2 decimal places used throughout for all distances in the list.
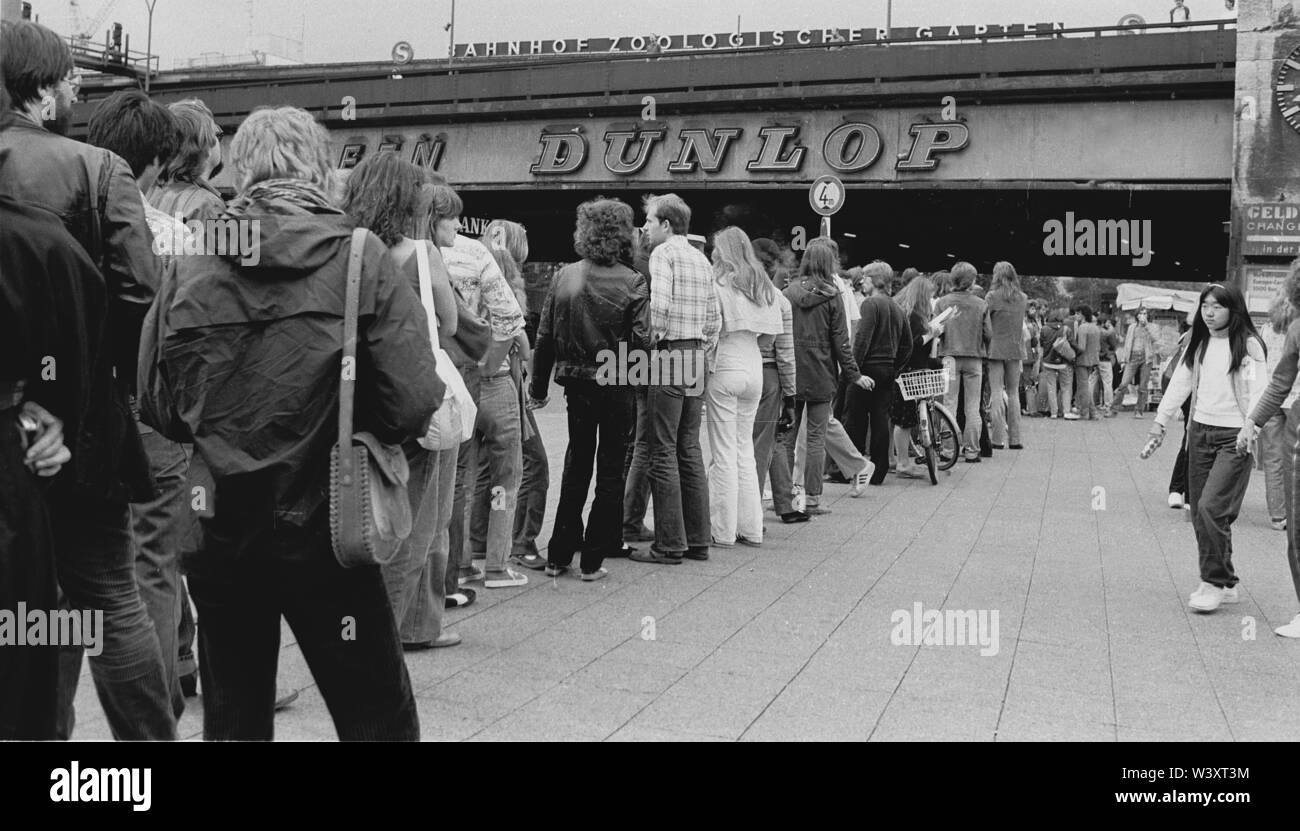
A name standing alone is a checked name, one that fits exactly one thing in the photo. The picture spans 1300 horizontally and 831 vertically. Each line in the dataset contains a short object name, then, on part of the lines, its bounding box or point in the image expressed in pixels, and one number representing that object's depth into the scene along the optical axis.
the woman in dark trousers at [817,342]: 10.05
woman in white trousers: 8.52
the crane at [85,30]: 49.59
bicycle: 12.22
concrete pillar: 18.58
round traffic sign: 14.95
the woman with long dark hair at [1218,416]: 7.00
